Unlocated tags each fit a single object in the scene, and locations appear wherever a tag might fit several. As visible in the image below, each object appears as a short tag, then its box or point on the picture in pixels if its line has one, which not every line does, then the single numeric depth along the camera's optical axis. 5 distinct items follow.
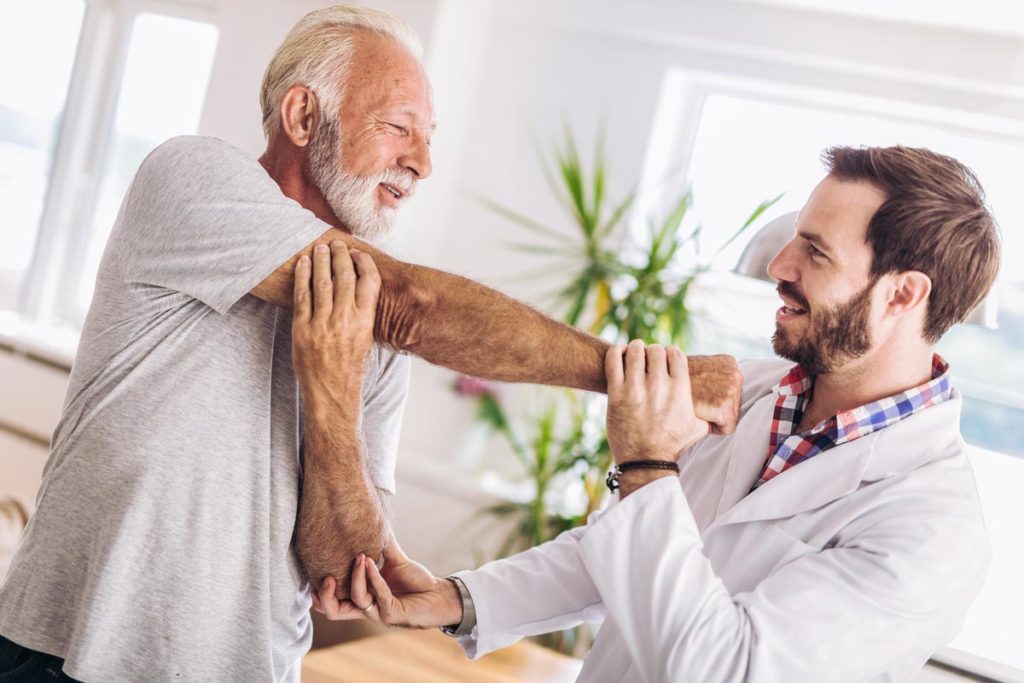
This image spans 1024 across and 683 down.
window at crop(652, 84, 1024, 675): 3.43
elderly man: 1.26
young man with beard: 1.21
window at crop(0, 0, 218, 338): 4.80
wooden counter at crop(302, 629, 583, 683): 2.35
